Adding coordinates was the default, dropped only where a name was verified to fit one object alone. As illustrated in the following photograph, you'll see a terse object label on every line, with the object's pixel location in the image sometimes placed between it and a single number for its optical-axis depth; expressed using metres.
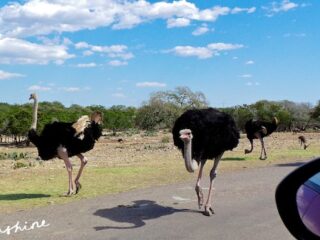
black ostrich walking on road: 9.26
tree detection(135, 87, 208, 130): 43.25
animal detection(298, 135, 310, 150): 23.62
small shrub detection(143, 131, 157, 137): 49.44
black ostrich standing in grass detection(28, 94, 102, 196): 11.39
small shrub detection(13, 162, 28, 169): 18.29
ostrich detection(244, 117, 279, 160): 20.45
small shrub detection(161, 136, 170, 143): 37.53
